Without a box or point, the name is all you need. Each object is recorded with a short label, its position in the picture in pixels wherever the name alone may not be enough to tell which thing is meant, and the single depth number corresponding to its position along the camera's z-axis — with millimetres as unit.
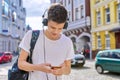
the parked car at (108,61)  8194
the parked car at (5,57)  16233
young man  1489
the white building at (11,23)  28061
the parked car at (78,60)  11925
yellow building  14794
